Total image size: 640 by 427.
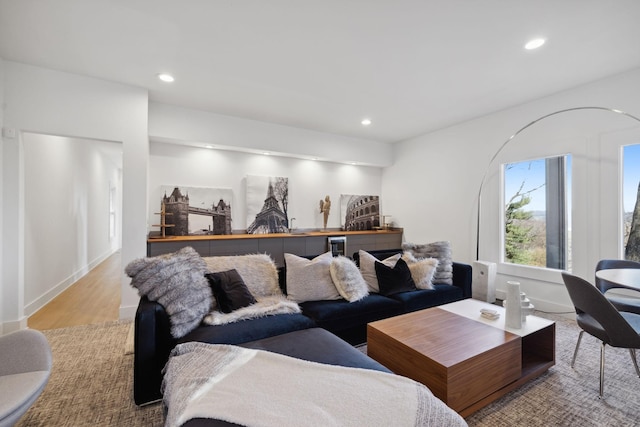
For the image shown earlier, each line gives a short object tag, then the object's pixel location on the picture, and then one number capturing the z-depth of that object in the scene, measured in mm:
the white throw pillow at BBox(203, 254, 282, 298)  2654
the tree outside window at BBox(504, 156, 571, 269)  3635
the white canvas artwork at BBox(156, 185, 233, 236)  4359
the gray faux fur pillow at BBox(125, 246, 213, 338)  1961
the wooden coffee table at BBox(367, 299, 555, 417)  1686
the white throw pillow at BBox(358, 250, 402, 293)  3146
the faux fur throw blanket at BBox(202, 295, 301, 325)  2123
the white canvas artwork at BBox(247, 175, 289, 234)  4926
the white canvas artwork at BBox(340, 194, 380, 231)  5930
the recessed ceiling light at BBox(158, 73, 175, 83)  3153
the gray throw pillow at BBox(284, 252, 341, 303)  2725
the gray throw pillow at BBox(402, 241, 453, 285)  3443
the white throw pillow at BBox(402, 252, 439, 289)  3199
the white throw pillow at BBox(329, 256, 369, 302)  2775
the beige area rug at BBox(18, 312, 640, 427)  1723
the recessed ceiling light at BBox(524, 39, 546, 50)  2518
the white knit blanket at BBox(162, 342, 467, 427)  1126
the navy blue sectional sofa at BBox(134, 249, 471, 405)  1809
